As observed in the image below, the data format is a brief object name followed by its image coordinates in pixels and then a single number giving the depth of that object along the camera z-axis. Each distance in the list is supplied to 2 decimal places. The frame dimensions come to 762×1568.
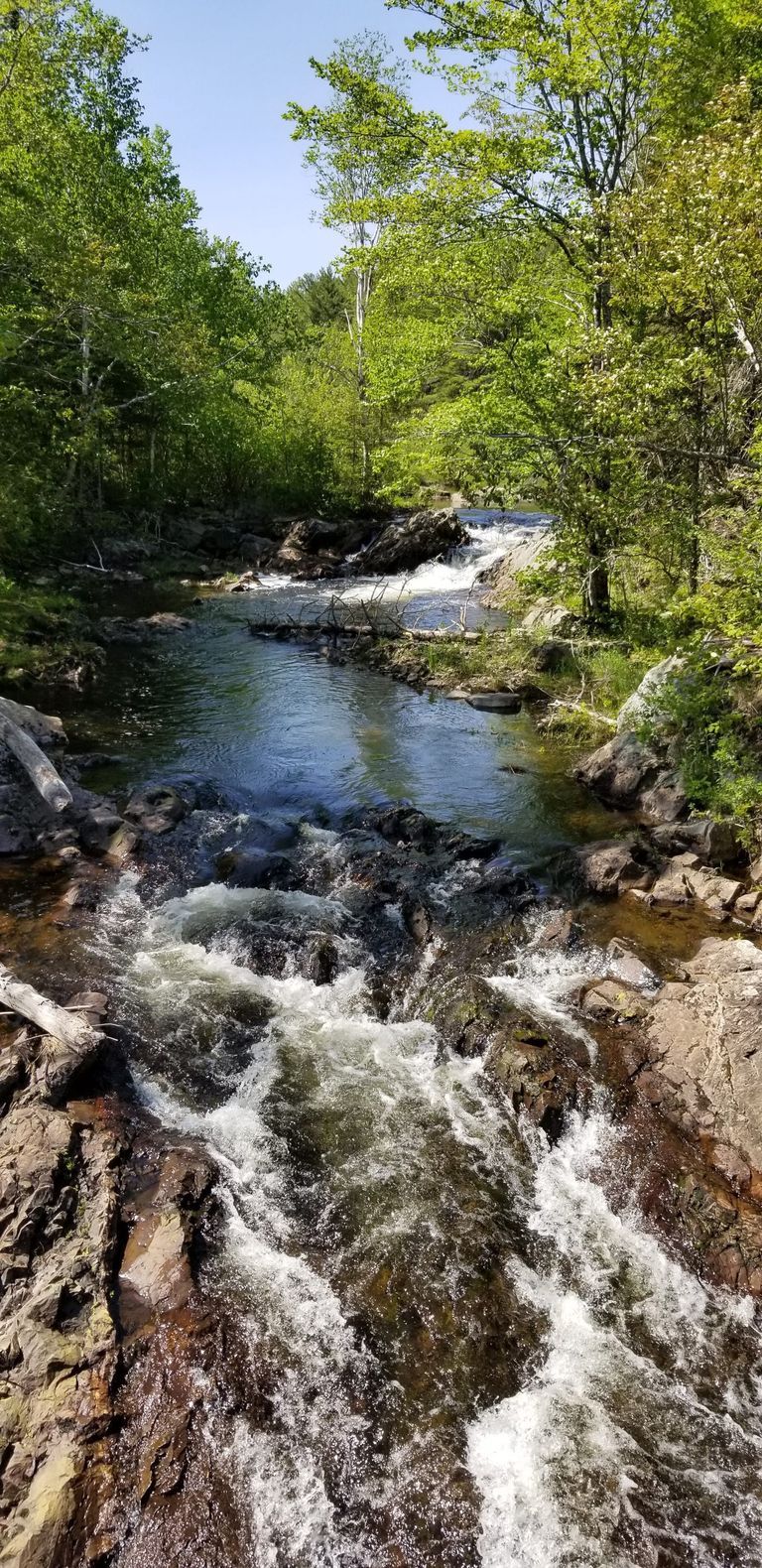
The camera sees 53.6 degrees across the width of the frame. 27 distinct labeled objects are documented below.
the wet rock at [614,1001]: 8.23
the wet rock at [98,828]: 11.52
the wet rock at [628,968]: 8.73
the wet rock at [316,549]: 32.22
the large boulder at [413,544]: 32.31
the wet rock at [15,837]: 11.05
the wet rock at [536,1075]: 7.09
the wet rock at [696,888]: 9.93
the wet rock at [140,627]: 22.20
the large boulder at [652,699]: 12.38
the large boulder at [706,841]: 10.81
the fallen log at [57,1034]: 6.73
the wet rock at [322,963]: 8.99
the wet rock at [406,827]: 11.83
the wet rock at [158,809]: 12.10
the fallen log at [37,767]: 11.83
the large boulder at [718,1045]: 6.89
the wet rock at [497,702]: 17.44
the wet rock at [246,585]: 29.50
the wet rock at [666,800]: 12.04
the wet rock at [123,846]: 11.22
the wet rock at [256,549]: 33.56
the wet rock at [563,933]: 9.44
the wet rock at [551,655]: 18.28
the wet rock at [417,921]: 9.69
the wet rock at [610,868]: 10.51
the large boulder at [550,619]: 18.61
